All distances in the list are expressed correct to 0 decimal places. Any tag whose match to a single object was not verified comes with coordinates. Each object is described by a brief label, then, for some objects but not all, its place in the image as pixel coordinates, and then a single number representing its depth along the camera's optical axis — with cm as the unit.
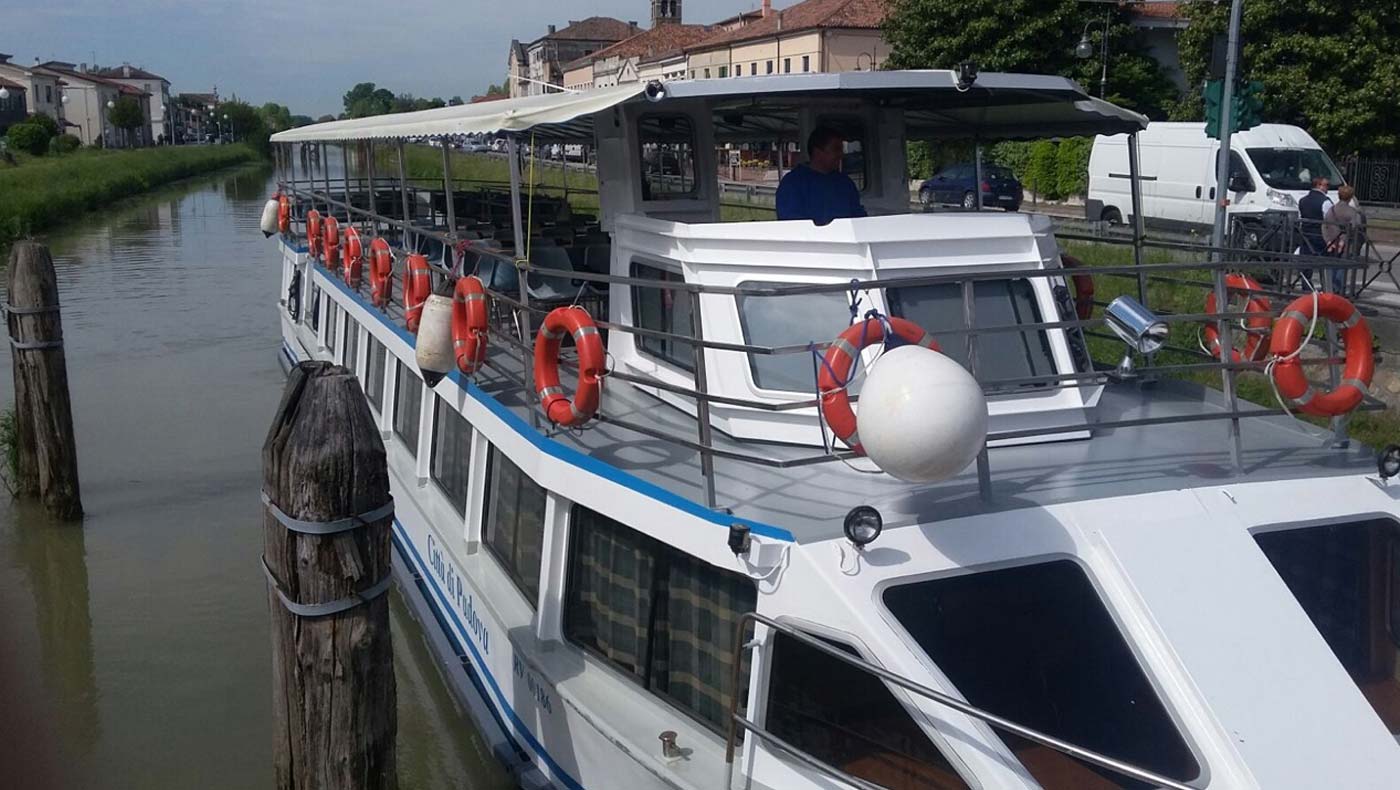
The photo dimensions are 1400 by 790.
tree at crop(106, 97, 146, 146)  9688
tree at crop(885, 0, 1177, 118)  3112
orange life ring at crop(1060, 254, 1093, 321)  757
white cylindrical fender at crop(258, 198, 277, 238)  1619
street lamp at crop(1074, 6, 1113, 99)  2388
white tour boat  400
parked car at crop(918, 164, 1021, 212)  2472
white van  2003
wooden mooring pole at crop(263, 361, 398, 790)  446
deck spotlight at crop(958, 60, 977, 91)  588
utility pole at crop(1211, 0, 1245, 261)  1292
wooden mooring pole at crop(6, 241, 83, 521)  1037
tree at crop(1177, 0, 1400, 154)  2620
